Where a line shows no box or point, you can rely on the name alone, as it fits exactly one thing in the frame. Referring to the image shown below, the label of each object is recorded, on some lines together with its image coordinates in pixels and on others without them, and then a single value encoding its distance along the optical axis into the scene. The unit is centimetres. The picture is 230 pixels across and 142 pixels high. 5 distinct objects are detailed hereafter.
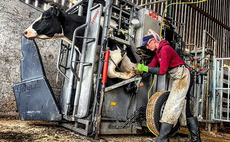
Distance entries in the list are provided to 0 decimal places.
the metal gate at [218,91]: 492
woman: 266
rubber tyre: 281
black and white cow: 318
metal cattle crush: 493
